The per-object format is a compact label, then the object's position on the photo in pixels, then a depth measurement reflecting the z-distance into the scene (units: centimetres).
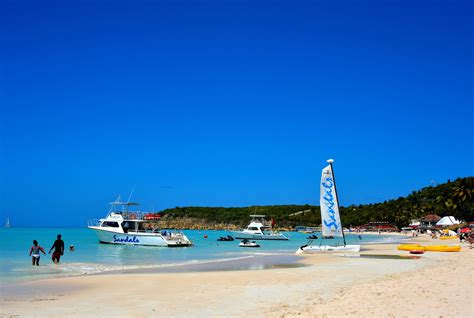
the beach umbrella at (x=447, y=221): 8644
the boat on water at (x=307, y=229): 11739
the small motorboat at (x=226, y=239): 6314
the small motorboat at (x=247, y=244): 4641
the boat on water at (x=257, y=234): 6350
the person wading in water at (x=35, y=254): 2260
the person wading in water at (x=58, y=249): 2344
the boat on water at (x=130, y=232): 4309
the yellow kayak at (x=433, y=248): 3091
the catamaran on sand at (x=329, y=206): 2941
